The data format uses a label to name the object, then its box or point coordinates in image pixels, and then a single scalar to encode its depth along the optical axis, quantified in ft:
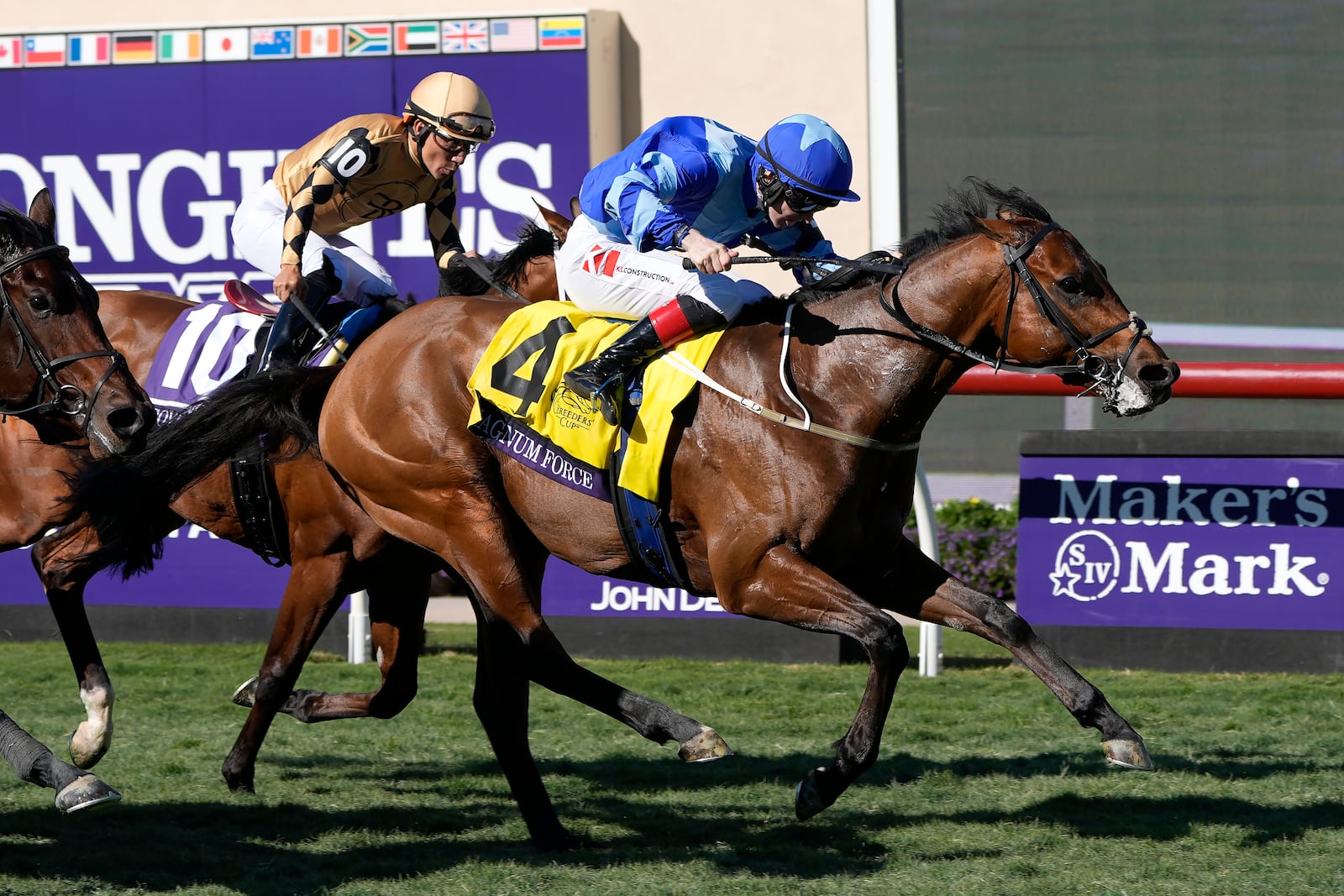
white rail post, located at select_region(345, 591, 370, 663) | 46.83
